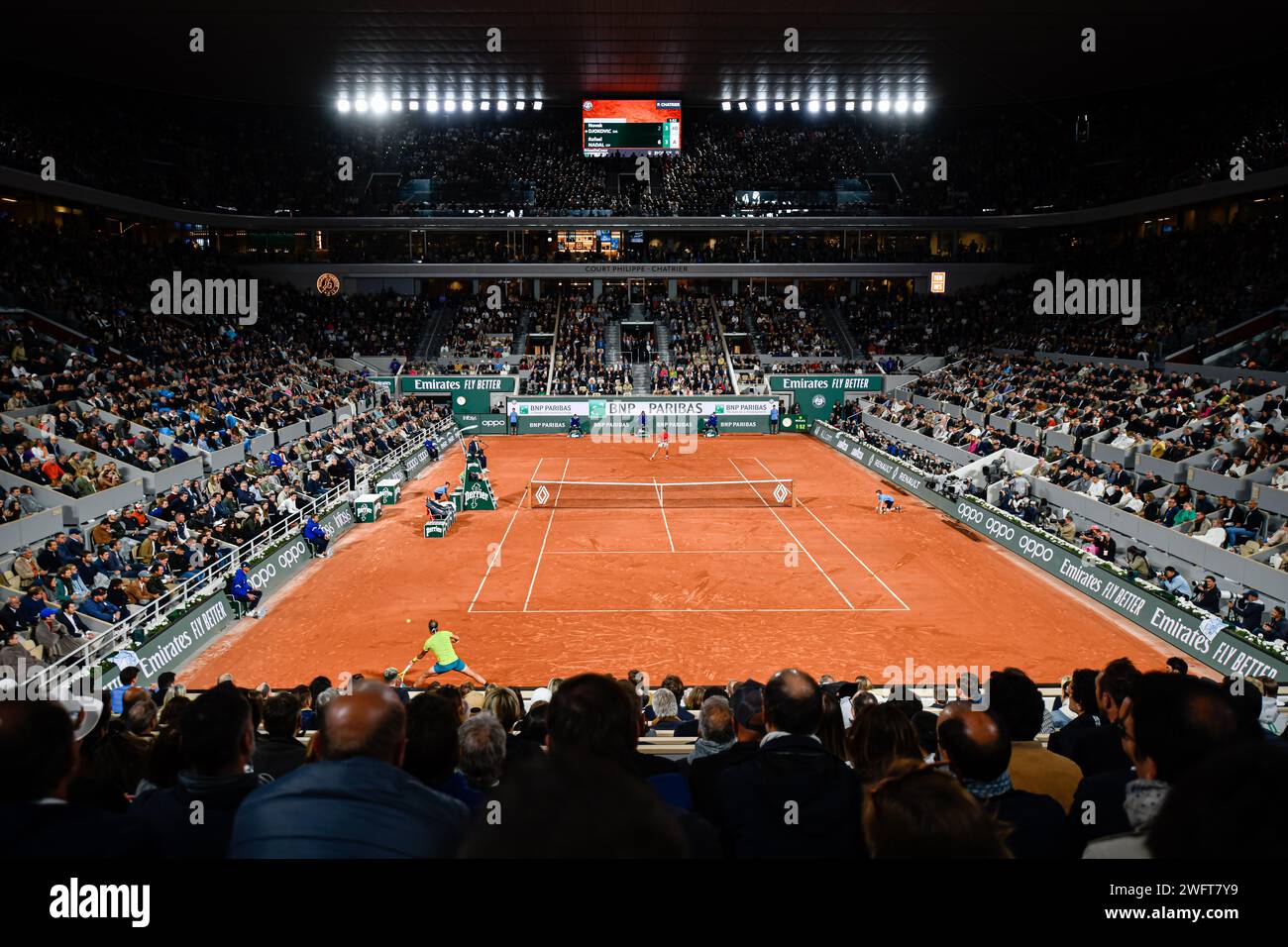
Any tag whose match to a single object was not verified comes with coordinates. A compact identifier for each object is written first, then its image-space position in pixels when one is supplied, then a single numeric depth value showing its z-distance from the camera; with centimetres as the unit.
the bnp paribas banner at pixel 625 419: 4941
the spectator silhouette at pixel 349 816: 258
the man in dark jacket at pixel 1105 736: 576
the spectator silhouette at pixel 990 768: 377
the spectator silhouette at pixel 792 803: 364
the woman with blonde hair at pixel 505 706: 792
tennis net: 3195
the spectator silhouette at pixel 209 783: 364
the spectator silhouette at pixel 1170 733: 349
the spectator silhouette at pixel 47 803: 272
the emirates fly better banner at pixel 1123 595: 1538
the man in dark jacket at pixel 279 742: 550
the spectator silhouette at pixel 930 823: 224
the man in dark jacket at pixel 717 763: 459
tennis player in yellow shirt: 1545
